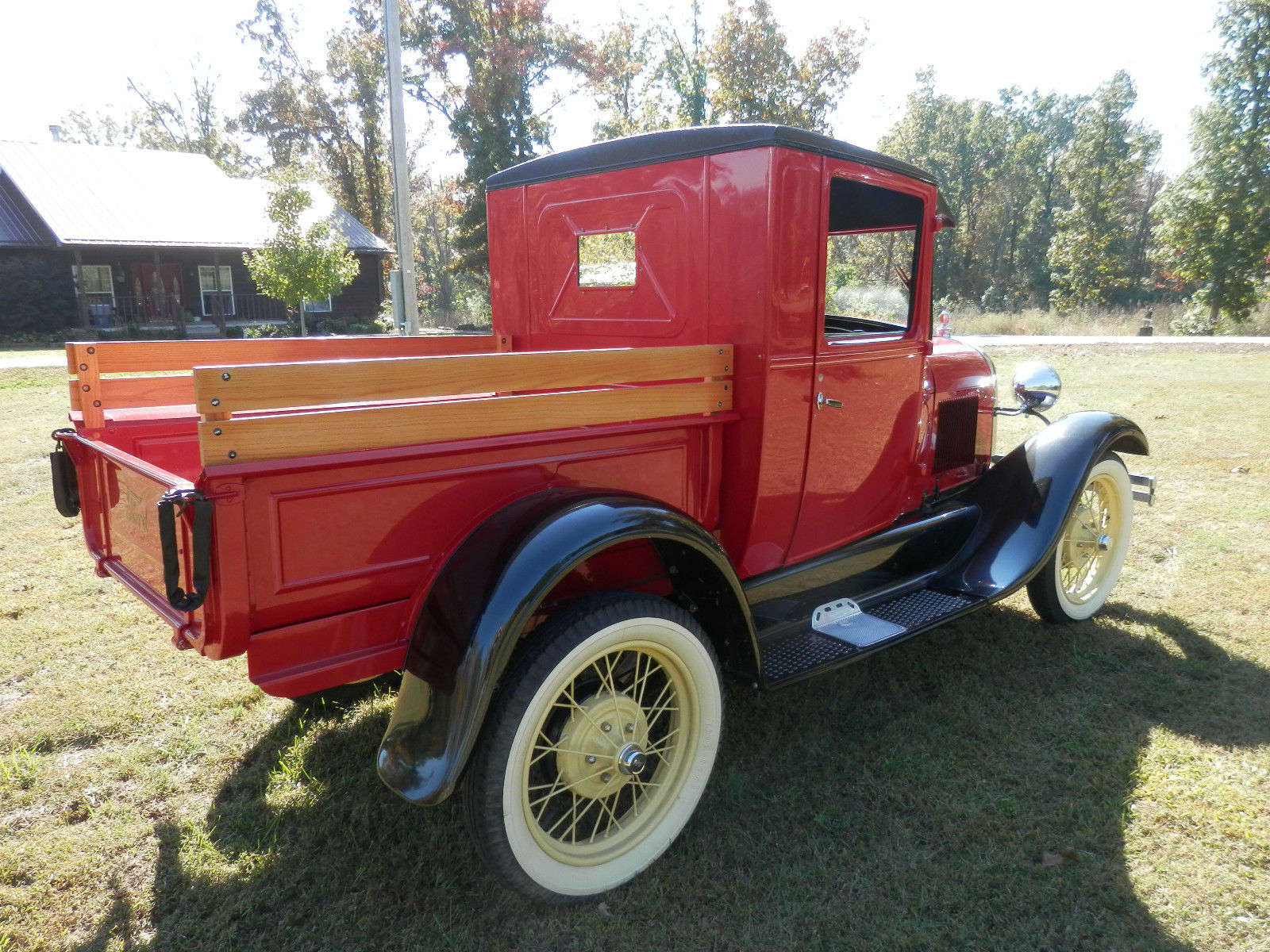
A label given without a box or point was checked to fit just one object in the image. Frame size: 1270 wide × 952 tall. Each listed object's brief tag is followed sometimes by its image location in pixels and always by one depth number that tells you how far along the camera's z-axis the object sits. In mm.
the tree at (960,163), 37438
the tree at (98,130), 40969
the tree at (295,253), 18734
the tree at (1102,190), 31188
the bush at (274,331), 21781
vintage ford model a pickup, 1894
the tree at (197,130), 36625
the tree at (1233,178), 19953
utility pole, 8898
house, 21938
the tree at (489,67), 25406
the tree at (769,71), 24047
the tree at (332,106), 29938
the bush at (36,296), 21062
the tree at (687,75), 25500
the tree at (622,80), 27516
